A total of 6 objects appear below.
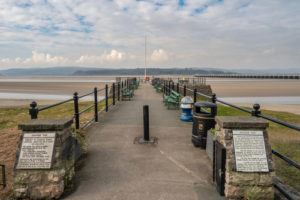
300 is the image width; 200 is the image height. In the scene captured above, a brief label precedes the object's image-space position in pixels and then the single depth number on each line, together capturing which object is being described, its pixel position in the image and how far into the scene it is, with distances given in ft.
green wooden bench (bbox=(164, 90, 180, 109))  40.30
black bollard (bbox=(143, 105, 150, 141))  21.20
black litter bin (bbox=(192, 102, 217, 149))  18.31
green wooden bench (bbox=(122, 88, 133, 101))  54.10
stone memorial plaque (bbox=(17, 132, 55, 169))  12.00
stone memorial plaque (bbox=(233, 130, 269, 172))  11.74
